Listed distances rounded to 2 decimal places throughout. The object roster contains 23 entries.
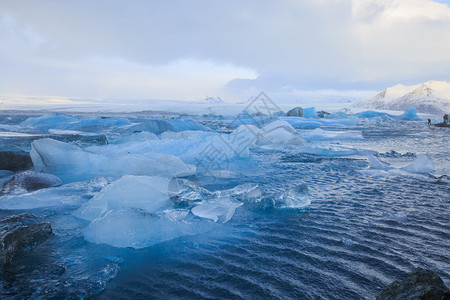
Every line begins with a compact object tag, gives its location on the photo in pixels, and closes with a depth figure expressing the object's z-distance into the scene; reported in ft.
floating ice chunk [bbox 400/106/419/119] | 99.09
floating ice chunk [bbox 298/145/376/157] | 22.42
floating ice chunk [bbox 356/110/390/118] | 103.45
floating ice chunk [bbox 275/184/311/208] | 9.84
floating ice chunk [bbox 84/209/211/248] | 7.20
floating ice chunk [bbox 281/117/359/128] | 60.10
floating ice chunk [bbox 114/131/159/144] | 25.71
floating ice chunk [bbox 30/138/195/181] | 15.06
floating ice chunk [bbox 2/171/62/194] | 11.80
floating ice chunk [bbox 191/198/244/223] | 8.84
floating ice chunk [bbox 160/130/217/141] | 27.51
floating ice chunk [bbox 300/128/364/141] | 34.99
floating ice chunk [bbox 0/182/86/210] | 10.02
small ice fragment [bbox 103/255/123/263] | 6.40
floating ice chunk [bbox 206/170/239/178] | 15.51
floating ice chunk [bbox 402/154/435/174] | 14.96
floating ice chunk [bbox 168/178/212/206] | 10.31
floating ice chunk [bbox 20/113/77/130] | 46.03
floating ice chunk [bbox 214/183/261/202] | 10.53
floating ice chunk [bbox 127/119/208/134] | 37.66
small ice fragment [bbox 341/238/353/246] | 6.97
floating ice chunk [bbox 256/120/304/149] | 28.63
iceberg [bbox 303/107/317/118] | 92.89
